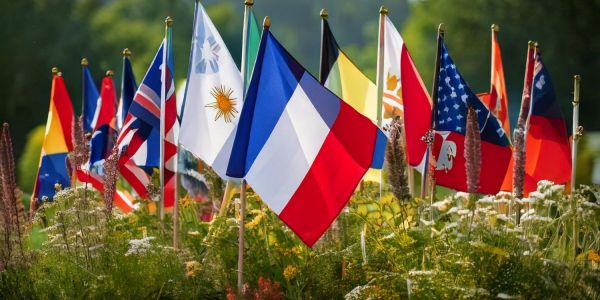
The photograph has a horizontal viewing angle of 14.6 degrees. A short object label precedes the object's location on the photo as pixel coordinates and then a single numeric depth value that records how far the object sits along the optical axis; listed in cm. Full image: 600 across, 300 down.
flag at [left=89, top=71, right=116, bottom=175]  2077
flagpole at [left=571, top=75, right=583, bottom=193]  1786
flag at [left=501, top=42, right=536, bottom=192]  2008
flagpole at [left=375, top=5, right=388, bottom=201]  1803
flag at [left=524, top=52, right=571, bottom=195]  1973
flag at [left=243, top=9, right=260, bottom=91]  1722
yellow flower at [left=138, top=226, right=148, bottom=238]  1807
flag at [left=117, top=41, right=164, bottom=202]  1926
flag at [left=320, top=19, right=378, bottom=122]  2012
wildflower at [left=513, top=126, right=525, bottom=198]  1487
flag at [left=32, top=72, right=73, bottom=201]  2381
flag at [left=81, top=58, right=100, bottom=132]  2560
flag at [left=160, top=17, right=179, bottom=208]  1860
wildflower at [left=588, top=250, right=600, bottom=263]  1541
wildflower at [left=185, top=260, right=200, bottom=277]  1589
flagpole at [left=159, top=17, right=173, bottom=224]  1850
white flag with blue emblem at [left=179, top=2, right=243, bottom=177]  1740
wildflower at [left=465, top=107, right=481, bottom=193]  1334
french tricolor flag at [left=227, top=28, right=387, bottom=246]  1496
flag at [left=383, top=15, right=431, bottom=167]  1872
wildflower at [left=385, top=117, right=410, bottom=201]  1476
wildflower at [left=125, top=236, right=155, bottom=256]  1538
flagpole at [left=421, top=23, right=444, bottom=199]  1780
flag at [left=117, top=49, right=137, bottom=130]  2276
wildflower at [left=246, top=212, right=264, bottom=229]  1666
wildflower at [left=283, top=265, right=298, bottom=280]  1555
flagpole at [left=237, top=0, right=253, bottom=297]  1520
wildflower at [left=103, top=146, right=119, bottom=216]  1582
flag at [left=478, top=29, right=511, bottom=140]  2219
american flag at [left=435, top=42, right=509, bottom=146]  1780
